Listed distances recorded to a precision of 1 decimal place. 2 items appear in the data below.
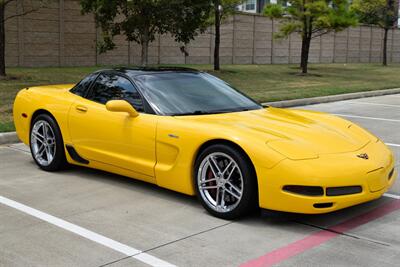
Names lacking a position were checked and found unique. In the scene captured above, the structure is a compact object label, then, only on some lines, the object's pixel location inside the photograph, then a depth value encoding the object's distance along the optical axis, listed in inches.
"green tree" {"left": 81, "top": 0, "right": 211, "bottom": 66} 614.2
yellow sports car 176.2
